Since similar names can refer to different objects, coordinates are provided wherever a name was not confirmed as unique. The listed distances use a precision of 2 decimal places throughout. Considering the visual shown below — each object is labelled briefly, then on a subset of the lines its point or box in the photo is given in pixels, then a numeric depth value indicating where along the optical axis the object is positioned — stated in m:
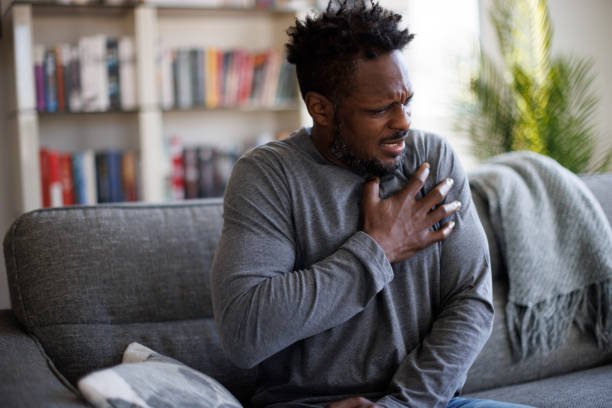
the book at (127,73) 2.95
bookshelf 2.77
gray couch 1.45
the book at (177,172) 3.08
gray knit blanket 1.73
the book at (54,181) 2.85
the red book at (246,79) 3.17
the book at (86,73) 2.89
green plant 3.10
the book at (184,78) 3.05
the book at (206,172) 3.13
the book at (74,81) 2.89
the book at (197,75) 3.08
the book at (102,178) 2.96
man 1.18
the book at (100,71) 2.91
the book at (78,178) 2.92
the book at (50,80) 2.84
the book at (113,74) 2.94
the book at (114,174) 2.97
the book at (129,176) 2.99
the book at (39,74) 2.82
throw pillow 0.98
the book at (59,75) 2.86
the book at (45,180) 2.86
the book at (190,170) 3.10
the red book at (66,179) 2.89
